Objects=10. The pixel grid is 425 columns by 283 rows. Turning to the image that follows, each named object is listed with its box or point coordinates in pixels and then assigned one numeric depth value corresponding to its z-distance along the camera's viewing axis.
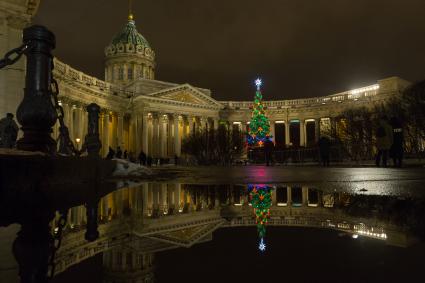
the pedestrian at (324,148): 17.02
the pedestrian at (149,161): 38.47
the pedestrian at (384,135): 11.95
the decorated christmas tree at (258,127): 46.84
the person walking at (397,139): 12.30
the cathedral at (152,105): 40.88
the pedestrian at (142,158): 33.80
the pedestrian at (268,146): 21.81
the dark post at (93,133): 8.73
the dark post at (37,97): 4.68
